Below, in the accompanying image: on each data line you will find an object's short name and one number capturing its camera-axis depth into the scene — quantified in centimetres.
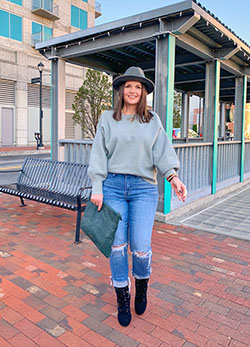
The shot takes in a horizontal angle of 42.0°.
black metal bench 471
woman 245
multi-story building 2545
